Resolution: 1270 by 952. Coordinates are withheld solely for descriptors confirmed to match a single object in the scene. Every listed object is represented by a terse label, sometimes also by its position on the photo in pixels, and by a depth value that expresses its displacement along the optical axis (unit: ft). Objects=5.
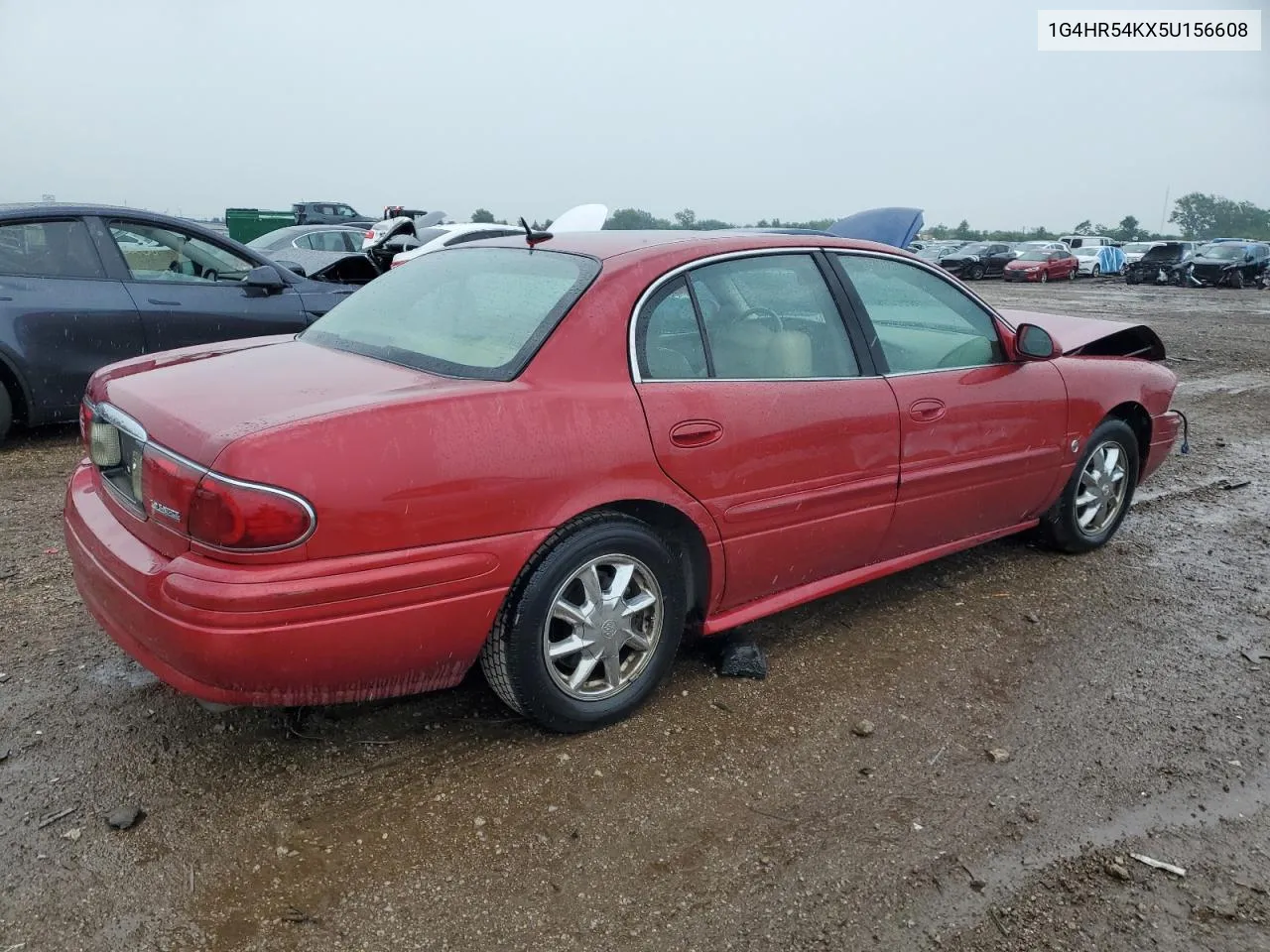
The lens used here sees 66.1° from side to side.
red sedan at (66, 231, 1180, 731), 7.76
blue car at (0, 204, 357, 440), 19.38
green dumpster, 102.27
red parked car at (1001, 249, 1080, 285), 108.99
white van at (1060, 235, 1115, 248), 130.82
